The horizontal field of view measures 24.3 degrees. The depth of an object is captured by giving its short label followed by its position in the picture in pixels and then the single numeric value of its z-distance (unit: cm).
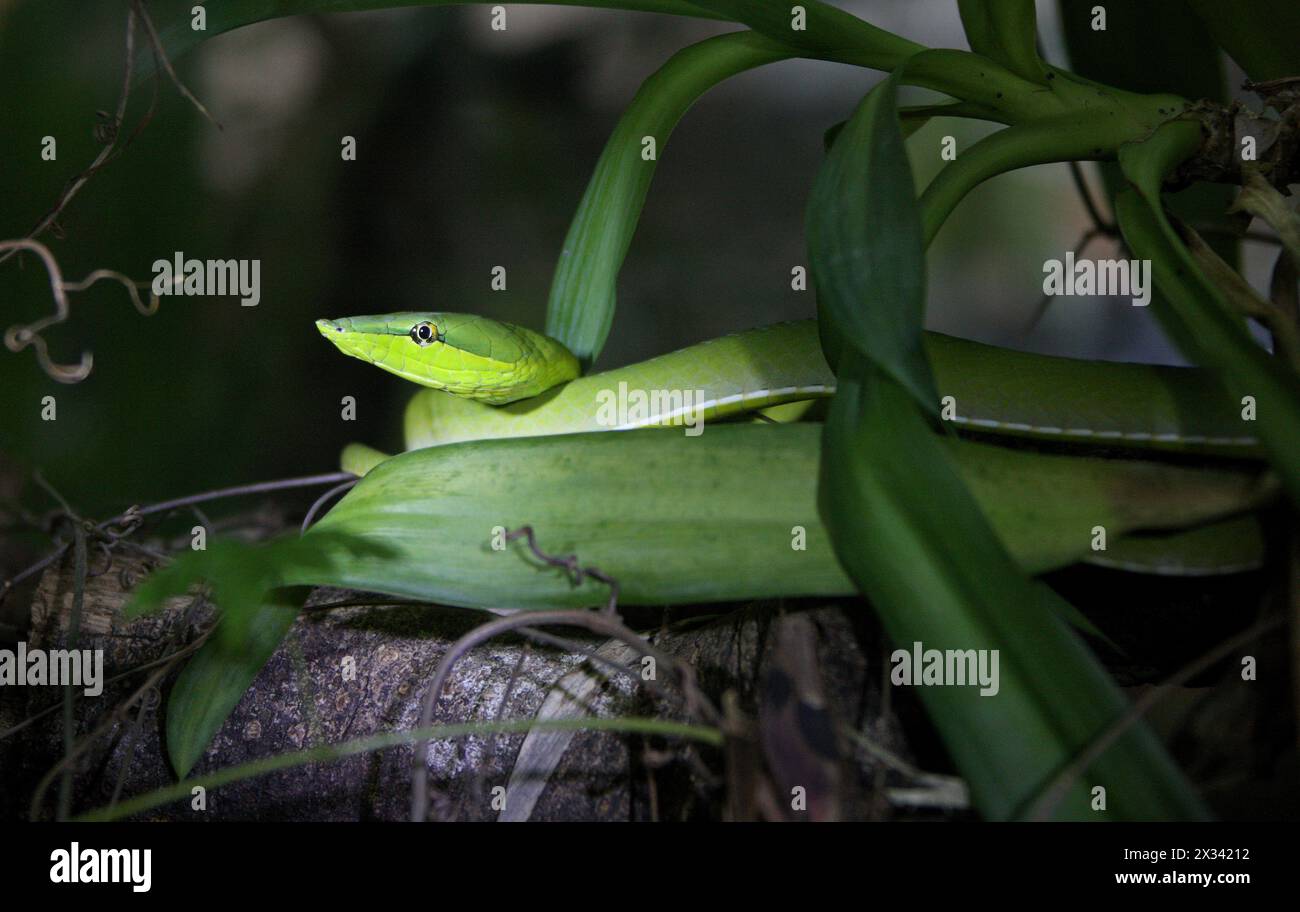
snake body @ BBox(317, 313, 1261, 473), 48
